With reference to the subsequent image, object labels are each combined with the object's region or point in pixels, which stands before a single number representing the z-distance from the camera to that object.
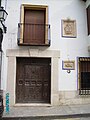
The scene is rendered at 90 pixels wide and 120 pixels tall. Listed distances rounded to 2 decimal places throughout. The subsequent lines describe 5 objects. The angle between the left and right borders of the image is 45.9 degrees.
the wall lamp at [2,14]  4.31
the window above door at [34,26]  5.19
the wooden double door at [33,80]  5.21
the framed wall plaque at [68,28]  5.31
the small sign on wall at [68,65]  5.20
